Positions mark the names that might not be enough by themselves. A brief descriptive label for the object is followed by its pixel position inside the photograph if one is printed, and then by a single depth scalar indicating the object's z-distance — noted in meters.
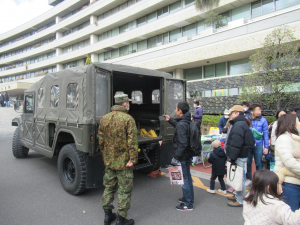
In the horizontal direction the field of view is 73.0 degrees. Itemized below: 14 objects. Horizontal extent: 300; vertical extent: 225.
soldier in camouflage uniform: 3.06
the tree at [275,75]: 8.09
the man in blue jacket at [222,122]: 6.96
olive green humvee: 3.87
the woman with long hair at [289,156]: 2.40
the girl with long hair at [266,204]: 1.72
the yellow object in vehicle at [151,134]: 5.59
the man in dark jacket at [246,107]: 5.45
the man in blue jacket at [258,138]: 4.63
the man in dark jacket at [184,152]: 3.49
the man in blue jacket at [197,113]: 8.65
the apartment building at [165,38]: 13.40
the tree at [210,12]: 15.83
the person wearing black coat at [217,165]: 4.09
